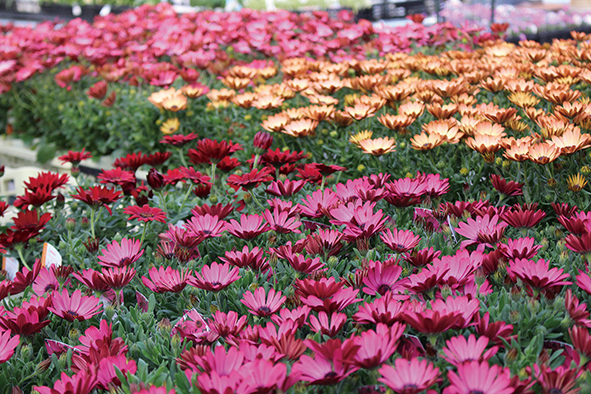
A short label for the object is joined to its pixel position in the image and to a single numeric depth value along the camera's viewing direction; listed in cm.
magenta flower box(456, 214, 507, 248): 129
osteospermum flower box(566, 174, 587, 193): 156
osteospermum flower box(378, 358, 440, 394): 82
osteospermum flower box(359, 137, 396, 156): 178
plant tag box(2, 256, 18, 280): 170
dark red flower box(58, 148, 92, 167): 210
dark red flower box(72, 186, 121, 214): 169
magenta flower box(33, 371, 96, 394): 92
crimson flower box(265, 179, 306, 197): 162
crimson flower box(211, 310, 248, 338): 107
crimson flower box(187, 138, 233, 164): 177
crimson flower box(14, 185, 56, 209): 169
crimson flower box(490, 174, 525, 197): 158
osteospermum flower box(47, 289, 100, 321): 120
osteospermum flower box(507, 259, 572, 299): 107
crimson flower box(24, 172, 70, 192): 177
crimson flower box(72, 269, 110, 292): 125
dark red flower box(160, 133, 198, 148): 200
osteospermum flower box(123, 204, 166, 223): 156
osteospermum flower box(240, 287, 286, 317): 112
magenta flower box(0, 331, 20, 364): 102
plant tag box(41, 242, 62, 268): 154
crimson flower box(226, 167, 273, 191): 159
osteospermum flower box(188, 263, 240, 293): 119
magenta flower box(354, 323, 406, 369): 89
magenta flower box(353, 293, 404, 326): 101
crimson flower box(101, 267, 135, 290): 125
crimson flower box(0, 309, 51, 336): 113
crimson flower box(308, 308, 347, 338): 102
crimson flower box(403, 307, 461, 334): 93
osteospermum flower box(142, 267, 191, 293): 123
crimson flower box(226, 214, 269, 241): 139
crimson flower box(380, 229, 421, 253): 128
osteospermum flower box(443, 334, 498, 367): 90
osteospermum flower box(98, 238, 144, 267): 135
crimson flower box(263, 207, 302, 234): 142
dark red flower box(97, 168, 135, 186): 176
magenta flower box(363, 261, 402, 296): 119
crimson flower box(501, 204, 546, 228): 132
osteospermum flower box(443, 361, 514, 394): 81
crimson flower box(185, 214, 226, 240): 142
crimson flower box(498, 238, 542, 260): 119
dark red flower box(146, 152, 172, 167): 189
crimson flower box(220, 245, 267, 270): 127
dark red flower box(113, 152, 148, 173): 194
